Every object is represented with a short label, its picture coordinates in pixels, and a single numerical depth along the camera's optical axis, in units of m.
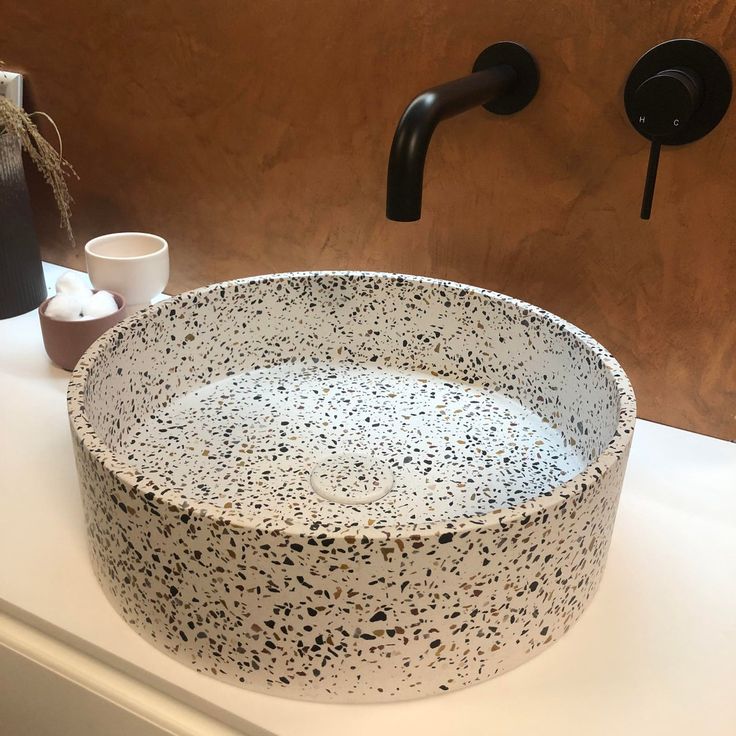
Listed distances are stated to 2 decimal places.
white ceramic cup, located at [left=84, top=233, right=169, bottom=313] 1.04
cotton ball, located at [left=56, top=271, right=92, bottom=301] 1.01
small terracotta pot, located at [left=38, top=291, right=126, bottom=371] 0.97
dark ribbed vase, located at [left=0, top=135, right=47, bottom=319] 1.07
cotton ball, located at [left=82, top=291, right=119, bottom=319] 1.00
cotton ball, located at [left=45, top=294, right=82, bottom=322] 0.98
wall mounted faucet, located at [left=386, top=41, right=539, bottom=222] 0.67
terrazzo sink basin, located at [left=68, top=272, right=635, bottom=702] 0.54
